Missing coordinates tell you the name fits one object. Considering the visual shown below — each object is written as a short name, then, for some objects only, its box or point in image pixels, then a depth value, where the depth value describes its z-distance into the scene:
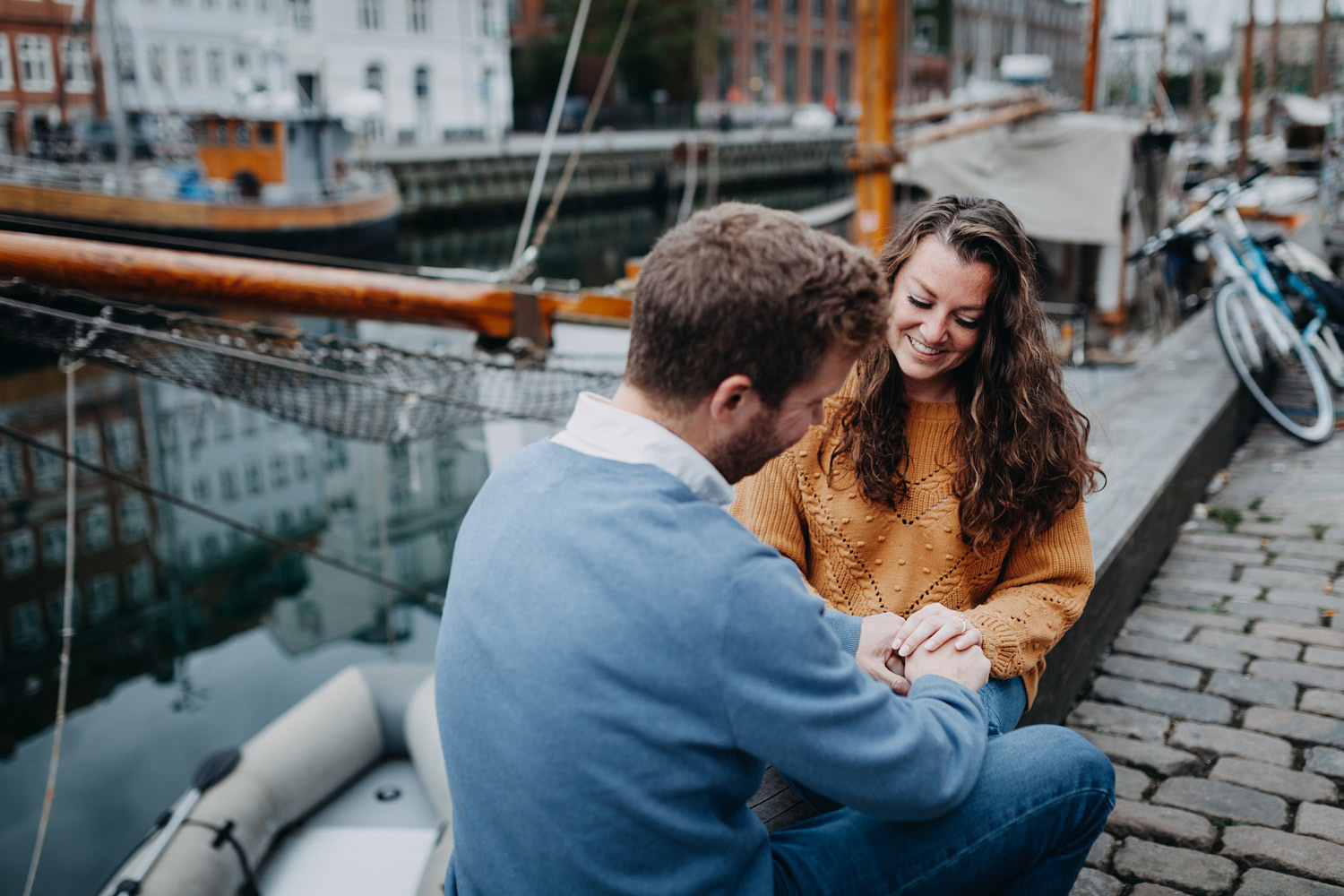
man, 1.10
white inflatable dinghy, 4.52
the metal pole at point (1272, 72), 18.22
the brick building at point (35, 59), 31.50
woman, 1.92
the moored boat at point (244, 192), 19.23
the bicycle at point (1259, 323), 5.31
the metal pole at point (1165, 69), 17.75
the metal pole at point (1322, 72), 14.12
